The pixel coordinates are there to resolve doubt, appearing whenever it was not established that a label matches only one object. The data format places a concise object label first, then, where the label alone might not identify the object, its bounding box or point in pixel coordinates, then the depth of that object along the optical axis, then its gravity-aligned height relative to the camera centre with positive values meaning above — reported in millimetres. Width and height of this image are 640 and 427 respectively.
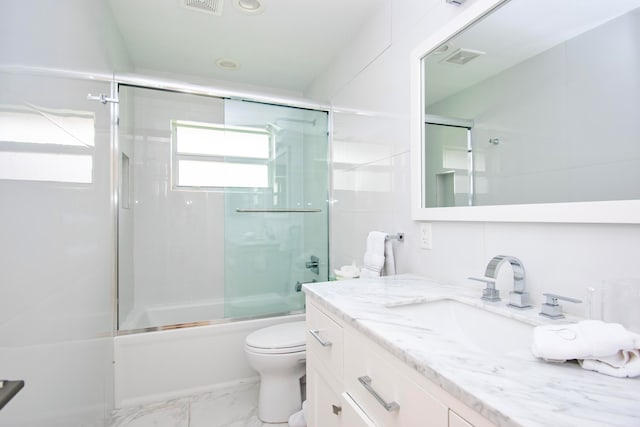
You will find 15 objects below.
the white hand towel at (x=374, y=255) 1515 -204
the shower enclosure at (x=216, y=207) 2312 +81
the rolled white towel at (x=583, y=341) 540 -236
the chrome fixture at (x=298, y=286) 2416 -567
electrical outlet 1349 -92
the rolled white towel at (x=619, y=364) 527 -271
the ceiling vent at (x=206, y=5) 1746 +1252
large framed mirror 740 +324
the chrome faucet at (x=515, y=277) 898 -188
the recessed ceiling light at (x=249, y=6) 1773 +1268
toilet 1643 -872
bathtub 1805 -927
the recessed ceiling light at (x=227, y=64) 2455 +1280
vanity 455 -290
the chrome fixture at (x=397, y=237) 1535 -109
